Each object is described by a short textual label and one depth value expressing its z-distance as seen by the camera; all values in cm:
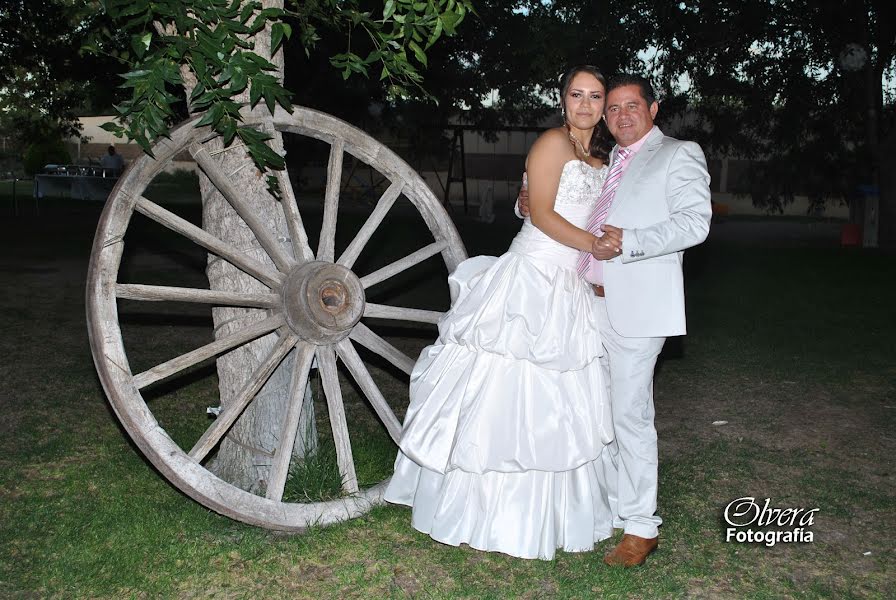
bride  381
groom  366
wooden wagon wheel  350
